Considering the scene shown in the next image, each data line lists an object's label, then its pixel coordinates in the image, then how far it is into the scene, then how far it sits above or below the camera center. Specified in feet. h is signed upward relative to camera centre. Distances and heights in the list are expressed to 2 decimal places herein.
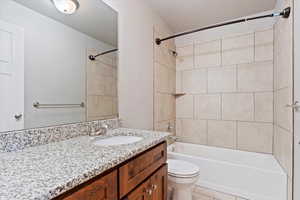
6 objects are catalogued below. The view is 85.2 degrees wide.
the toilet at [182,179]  5.07 -2.50
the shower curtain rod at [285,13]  5.28 +2.90
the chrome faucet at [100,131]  4.14 -0.83
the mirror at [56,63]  2.89 +0.82
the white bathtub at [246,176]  5.51 -2.84
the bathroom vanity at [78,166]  1.68 -0.87
